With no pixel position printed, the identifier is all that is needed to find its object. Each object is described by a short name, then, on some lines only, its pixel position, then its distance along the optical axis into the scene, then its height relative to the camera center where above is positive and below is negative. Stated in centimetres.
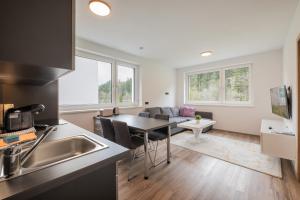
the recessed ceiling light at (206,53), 396 +142
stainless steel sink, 106 -41
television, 252 -2
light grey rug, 238 -110
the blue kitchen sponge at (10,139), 90 -26
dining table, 204 -38
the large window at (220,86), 452 +58
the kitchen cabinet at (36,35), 63 +34
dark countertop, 54 -35
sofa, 432 -48
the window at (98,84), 315 +44
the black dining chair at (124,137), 207 -57
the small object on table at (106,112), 321 -27
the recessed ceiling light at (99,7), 185 +133
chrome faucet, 61 -28
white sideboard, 223 -71
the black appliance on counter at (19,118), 122 -16
